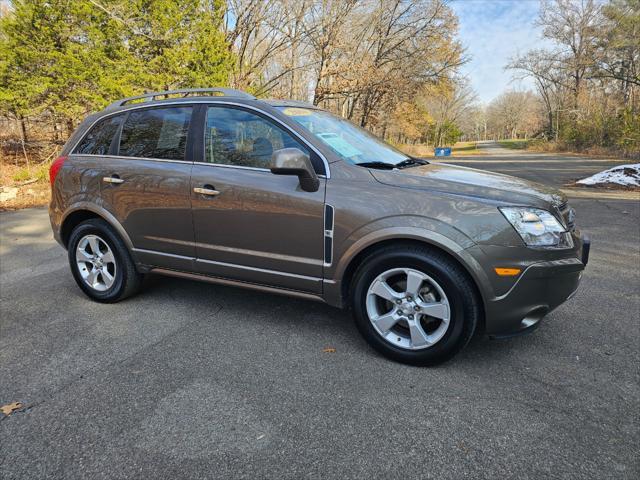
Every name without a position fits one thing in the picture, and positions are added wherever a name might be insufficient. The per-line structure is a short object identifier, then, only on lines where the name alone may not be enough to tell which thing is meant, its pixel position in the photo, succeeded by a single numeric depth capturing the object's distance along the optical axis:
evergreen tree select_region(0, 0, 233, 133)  11.95
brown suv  2.51
